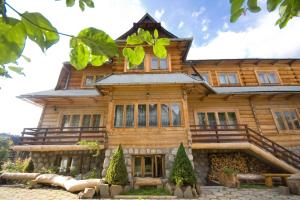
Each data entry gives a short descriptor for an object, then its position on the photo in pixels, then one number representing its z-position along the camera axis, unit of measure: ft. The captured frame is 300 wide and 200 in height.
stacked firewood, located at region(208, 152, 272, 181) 36.76
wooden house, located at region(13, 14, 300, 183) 33.35
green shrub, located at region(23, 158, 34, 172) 35.05
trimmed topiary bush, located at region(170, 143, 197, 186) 26.17
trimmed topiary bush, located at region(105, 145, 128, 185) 26.55
